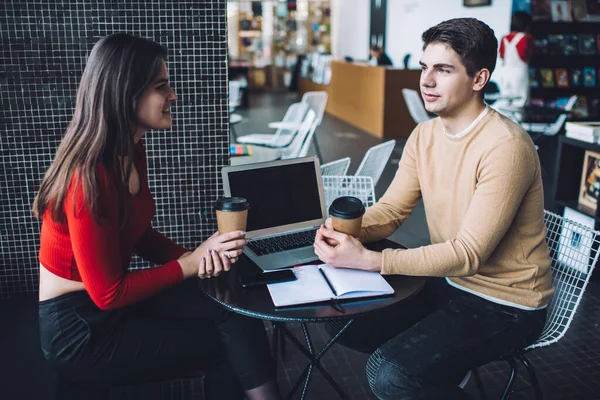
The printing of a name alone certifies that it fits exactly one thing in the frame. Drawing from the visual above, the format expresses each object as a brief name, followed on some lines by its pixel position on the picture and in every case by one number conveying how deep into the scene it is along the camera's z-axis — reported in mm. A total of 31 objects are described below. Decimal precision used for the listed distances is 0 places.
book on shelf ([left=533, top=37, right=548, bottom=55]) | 8000
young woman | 1444
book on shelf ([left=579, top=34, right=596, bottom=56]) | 8172
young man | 1614
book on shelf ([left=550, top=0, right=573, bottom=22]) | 7976
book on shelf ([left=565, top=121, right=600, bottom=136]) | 3475
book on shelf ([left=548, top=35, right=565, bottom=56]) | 8047
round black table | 1444
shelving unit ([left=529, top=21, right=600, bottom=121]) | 8070
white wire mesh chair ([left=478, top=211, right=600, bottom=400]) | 1771
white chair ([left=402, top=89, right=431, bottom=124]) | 6422
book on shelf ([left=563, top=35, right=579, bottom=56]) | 8117
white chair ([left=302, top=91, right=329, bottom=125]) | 6398
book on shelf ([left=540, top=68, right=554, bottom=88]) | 8164
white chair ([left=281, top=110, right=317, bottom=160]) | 4531
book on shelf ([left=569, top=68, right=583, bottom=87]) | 8281
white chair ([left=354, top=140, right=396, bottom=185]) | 3174
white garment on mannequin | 7270
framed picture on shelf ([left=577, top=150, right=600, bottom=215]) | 3588
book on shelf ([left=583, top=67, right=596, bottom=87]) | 8320
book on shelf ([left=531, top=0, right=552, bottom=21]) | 7914
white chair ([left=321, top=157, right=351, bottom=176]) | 2997
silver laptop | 1836
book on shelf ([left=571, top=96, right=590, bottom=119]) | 8414
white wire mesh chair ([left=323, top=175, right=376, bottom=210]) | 2801
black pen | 1477
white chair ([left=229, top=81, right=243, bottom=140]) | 7204
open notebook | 1513
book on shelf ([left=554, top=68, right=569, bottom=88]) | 8219
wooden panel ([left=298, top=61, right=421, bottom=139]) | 8281
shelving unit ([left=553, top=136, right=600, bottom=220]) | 3850
